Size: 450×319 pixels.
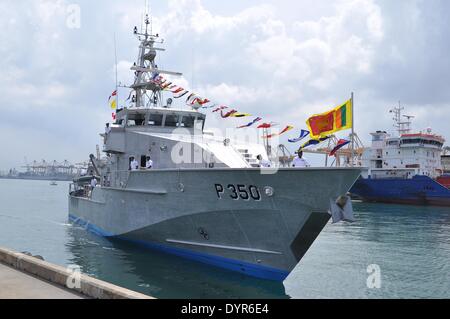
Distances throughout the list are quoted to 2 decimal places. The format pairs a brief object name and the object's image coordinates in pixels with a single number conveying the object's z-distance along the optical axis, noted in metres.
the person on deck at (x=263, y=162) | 12.72
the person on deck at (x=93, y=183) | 20.10
